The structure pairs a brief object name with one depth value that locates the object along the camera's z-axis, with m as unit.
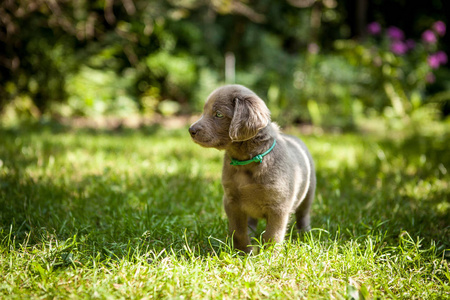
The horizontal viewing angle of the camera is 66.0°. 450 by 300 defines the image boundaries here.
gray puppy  2.32
